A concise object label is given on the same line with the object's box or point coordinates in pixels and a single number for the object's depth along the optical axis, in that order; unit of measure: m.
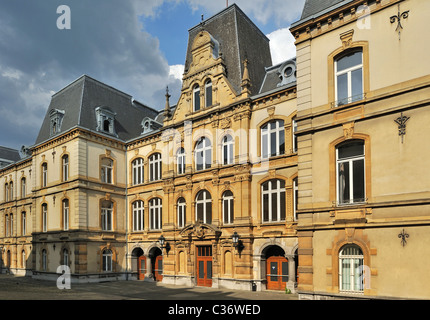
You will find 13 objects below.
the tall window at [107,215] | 30.86
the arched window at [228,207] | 24.52
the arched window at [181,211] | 27.44
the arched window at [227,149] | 24.98
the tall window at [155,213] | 29.87
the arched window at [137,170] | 32.16
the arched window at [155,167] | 30.38
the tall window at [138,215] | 31.50
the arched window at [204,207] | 25.83
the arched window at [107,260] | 30.28
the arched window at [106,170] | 31.34
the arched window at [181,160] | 28.06
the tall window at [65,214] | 30.44
